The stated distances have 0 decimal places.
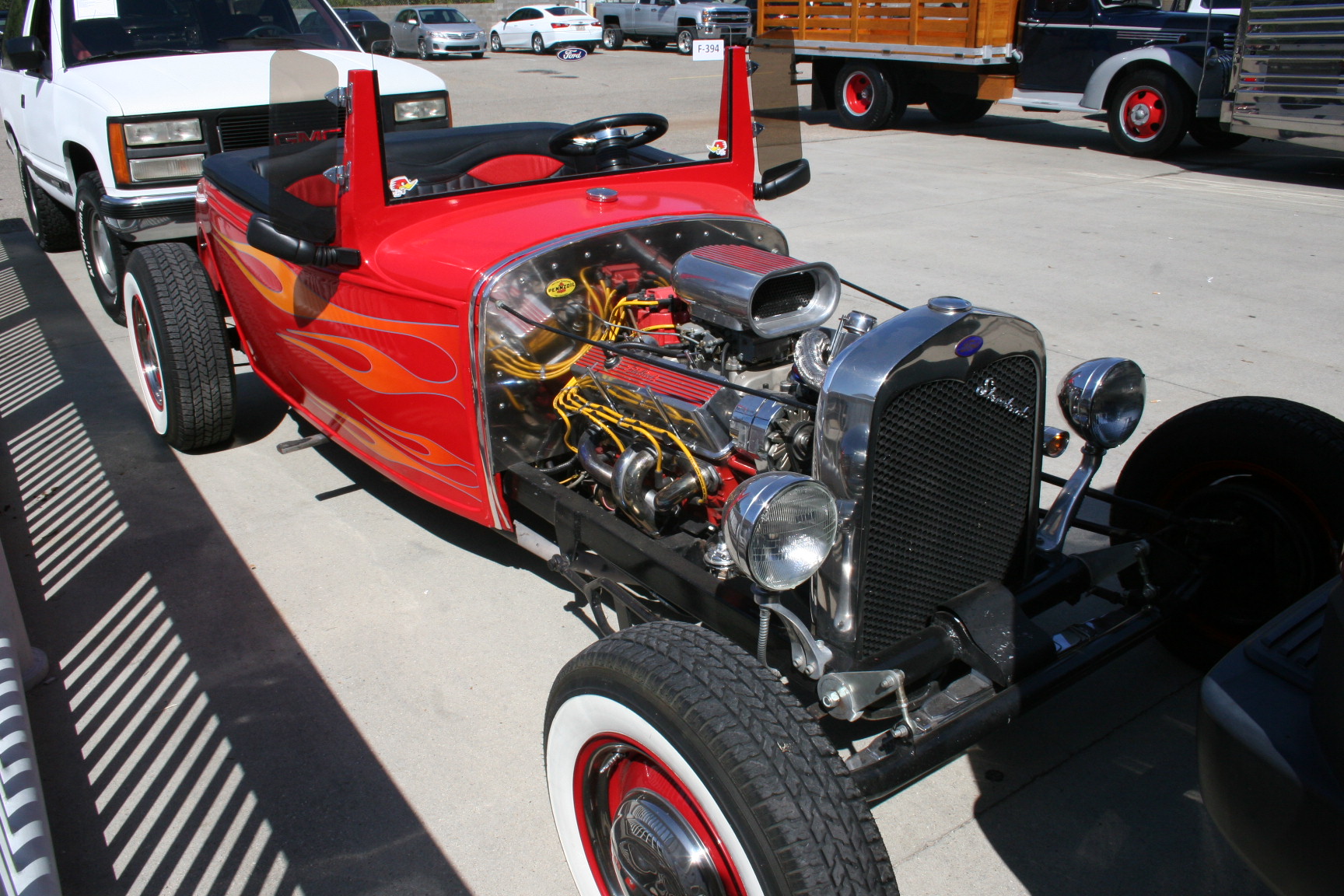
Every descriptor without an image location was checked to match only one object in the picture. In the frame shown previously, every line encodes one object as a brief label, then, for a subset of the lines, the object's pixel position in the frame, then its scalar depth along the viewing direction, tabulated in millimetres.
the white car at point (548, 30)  25500
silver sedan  24141
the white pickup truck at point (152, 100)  5383
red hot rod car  1835
